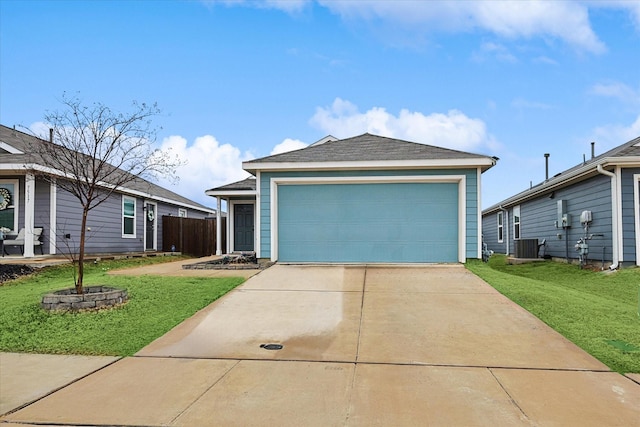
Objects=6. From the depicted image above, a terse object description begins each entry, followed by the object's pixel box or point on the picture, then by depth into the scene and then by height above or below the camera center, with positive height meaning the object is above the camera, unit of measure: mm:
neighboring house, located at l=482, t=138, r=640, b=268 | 11352 +508
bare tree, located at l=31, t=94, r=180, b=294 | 8188 +1999
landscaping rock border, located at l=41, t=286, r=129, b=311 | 6898 -1169
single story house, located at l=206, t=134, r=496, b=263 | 11461 +572
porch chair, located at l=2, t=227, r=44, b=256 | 12523 -328
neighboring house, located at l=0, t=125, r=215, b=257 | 12539 +541
